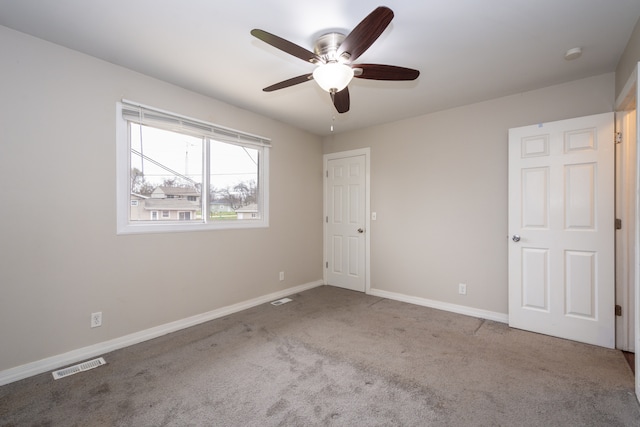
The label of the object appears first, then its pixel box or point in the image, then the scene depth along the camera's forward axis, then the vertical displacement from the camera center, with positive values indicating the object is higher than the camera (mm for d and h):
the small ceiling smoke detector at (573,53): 2182 +1250
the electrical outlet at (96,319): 2328 -885
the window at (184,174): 2559 +420
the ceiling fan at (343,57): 1493 +972
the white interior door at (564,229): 2486 -166
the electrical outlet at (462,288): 3328 -911
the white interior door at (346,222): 4242 -153
